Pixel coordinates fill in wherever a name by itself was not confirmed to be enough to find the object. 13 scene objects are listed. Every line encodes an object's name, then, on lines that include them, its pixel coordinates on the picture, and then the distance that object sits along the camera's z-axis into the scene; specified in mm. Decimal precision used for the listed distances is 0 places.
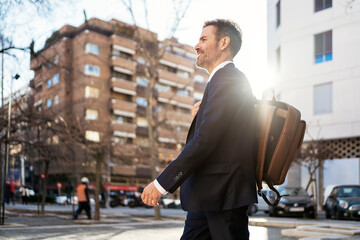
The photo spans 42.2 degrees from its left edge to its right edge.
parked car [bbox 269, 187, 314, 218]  19172
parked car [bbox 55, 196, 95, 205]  36450
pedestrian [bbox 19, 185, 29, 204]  34688
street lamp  13506
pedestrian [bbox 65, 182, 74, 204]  34362
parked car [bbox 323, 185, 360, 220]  17078
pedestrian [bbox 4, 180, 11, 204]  26736
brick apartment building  52094
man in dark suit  2262
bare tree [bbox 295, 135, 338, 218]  23931
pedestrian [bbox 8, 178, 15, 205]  30602
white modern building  25438
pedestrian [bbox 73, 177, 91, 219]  16828
